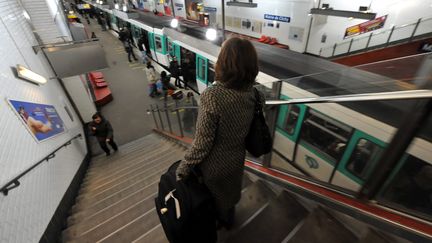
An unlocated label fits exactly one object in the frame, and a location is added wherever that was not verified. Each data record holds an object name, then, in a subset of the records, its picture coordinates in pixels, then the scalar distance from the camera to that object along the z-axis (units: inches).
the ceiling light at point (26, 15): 198.4
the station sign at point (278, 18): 411.2
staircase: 63.9
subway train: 59.3
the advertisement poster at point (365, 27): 362.5
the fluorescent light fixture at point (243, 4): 341.6
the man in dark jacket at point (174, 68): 340.8
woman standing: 45.0
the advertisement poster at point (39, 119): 119.1
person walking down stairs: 204.9
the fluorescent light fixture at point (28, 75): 131.9
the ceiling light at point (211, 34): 263.7
